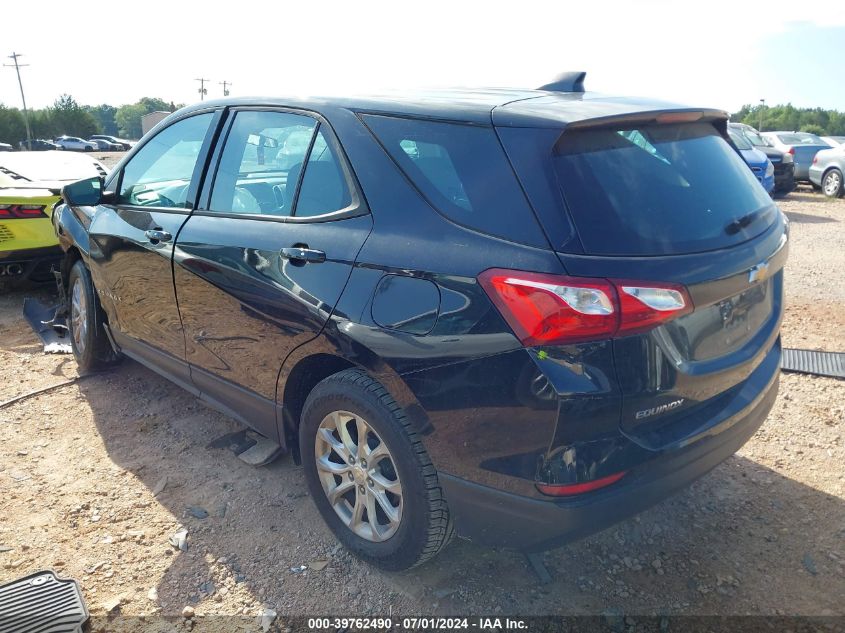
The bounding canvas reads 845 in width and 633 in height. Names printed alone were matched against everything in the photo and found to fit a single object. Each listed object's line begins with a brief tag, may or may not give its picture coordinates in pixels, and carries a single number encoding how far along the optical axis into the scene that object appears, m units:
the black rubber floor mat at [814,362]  4.50
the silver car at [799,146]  16.72
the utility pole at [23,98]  61.04
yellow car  6.21
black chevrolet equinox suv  2.03
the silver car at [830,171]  15.40
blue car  12.05
